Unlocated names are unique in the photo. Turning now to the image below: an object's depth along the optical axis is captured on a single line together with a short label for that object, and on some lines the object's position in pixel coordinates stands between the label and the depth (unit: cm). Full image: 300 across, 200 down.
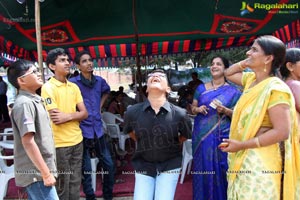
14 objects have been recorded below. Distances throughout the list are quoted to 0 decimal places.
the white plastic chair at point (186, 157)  381
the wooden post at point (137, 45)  447
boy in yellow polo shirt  260
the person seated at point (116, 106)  554
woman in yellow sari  165
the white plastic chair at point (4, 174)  317
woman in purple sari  273
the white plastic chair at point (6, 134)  411
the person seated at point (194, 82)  712
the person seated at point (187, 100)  522
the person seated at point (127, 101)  664
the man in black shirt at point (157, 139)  208
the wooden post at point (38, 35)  277
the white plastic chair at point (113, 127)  471
